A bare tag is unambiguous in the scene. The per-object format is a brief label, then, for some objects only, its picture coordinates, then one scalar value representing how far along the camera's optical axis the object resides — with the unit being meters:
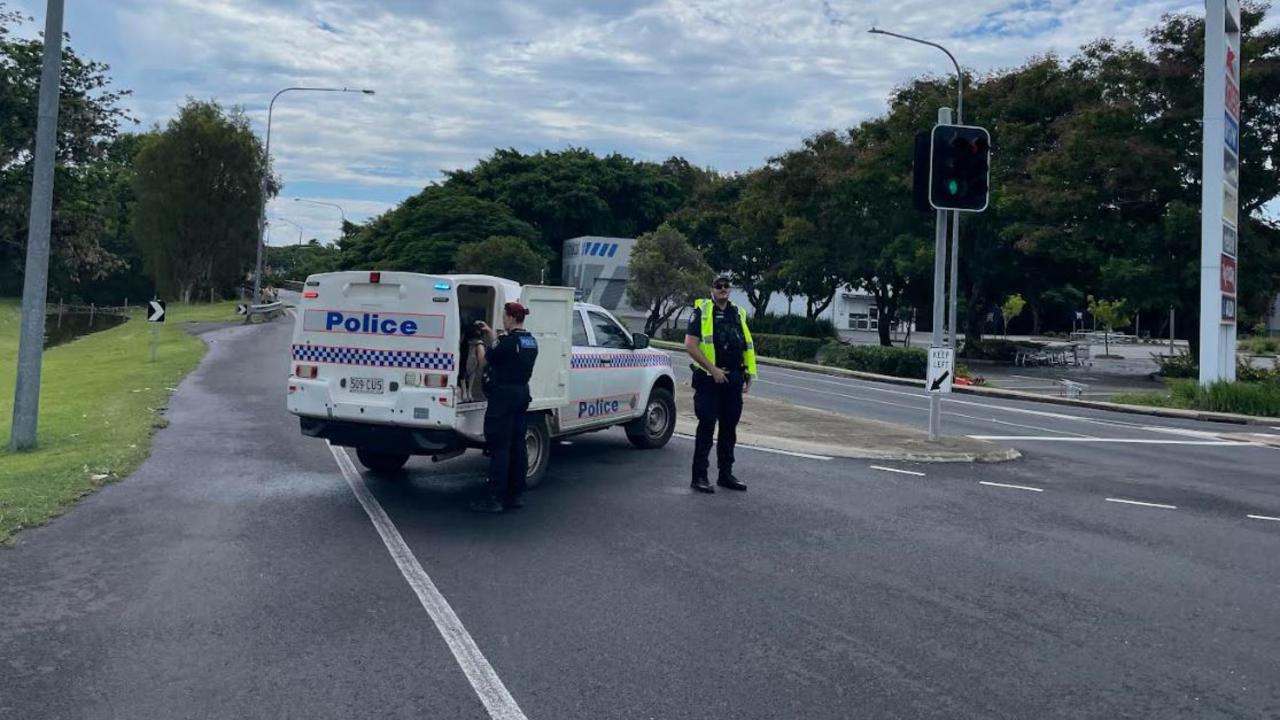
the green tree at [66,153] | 37.69
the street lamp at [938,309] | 13.43
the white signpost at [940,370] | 13.34
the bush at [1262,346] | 55.48
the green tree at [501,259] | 63.38
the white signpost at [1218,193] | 22.80
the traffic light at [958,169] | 12.84
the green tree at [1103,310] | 63.14
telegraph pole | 11.92
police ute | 8.79
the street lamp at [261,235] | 48.44
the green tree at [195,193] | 66.19
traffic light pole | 13.39
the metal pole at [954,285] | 24.72
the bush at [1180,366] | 32.78
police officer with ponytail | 8.47
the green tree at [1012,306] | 72.25
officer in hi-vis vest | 9.45
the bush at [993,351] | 44.91
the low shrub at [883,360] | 34.19
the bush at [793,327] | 49.19
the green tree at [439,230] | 70.81
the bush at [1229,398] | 22.06
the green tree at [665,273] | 55.41
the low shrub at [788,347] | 43.00
